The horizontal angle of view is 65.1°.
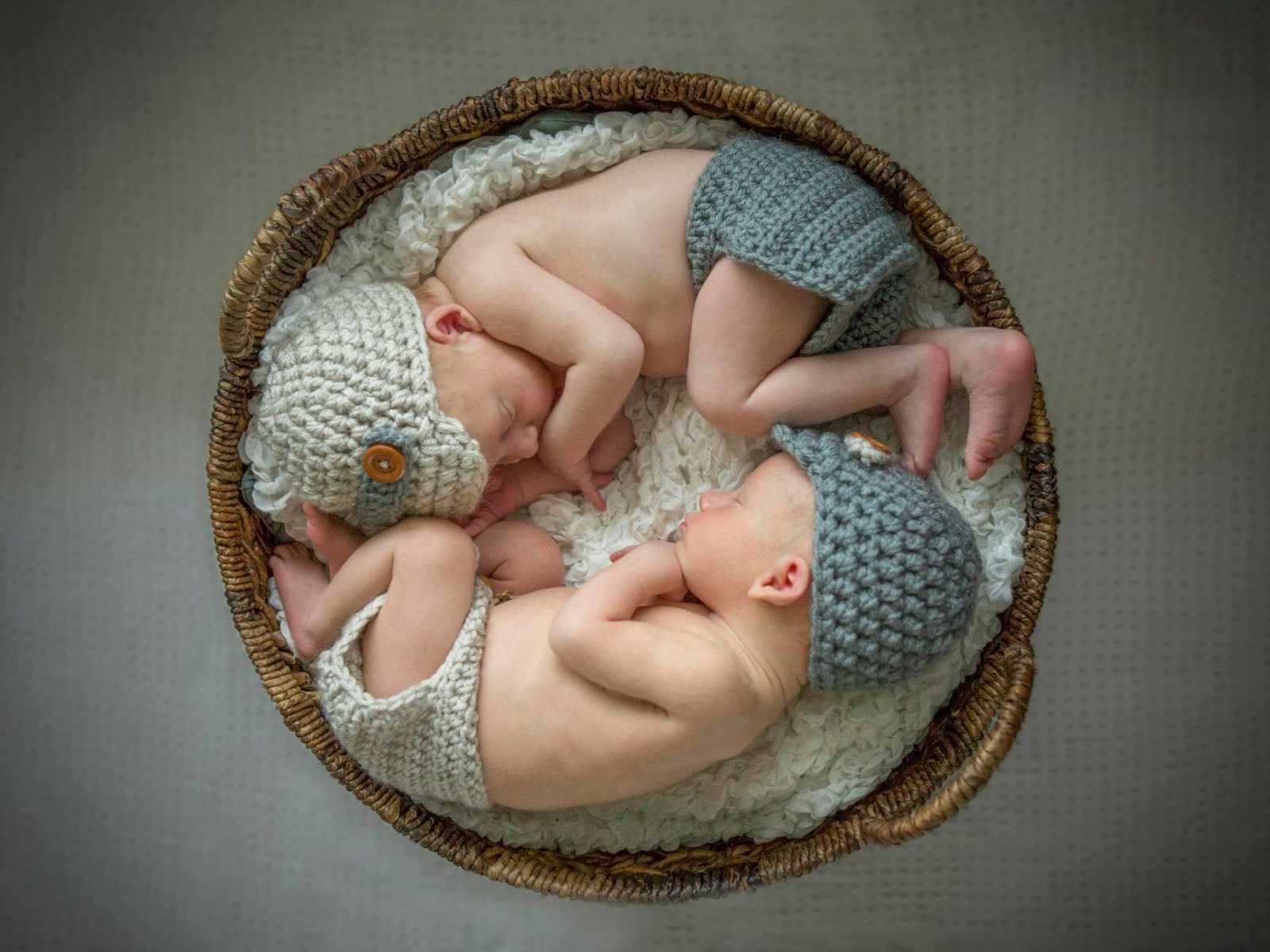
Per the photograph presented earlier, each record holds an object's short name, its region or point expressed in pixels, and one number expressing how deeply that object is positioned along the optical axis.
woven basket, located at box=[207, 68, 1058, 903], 1.13
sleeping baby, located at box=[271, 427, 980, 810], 1.00
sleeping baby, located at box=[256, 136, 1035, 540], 1.03
